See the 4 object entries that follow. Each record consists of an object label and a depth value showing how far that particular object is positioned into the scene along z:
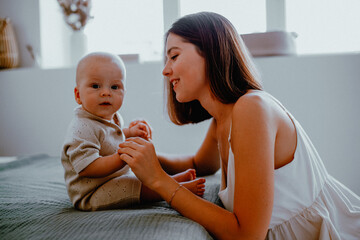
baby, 0.98
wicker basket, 2.64
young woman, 0.80
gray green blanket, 0.77
